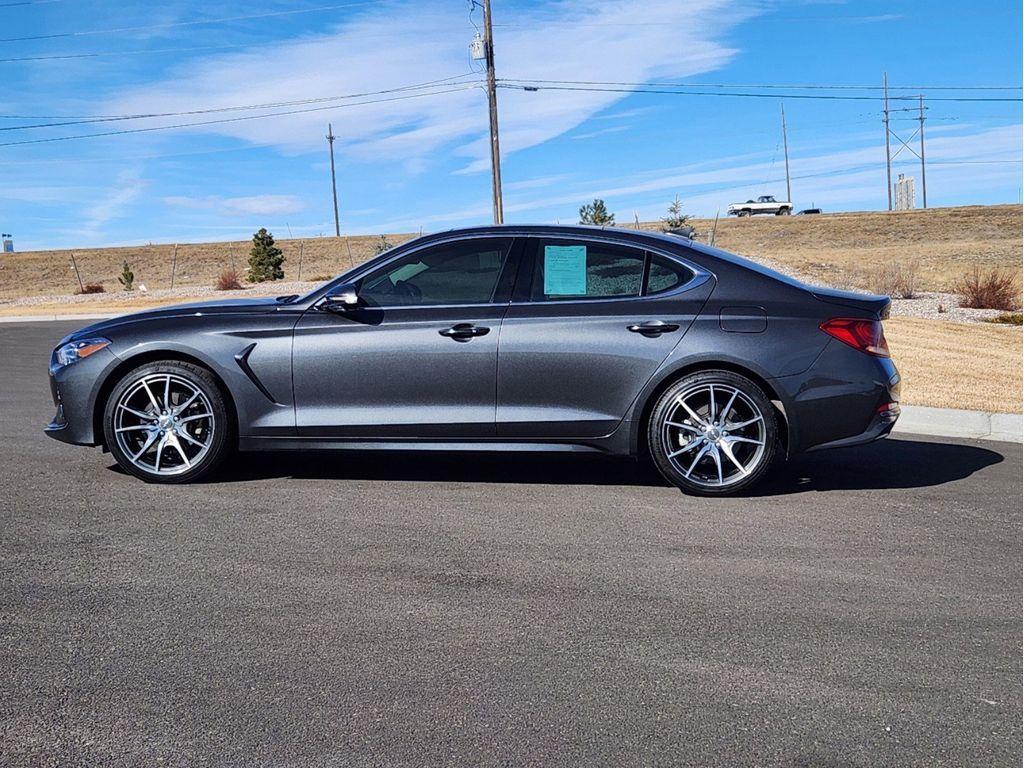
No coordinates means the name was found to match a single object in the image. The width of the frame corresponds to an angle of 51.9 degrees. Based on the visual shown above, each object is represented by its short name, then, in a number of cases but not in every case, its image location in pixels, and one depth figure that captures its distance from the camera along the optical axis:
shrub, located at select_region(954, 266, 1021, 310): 21.98
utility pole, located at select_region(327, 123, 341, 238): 81.19
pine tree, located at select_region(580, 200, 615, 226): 49.62
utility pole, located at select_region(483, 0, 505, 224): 30.34
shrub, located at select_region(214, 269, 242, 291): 37.93
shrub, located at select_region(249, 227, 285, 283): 46.28
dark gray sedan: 6.35
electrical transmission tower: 90.44
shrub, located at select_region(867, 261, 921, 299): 24.94
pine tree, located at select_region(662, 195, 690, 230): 36.31
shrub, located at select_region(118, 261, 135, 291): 46.53
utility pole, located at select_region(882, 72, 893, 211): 90.44
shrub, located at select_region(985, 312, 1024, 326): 18.82
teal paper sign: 6.56
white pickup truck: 89.81
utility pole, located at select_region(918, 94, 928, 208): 99.75
